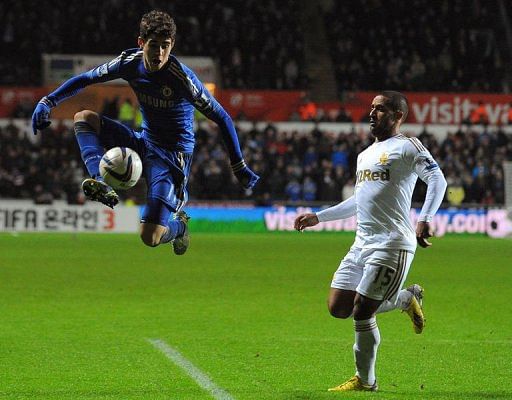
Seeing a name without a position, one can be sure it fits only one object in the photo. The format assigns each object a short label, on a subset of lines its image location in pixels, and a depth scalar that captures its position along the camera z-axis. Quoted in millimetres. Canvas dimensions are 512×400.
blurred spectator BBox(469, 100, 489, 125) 59197
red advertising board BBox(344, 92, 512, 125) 59491
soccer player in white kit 13104
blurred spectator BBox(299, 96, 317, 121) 57817
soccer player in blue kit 14241
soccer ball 13786
